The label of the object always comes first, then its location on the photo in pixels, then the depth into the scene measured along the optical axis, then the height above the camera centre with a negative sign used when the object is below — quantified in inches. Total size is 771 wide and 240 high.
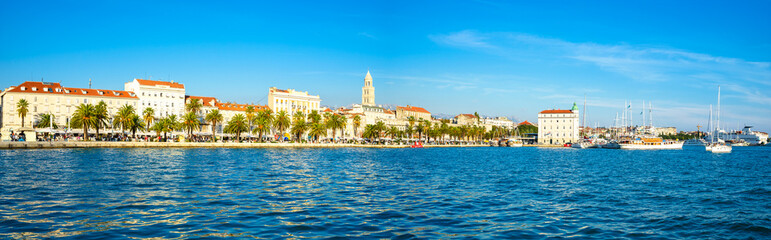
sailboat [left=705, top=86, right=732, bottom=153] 4158.2 -97.0
